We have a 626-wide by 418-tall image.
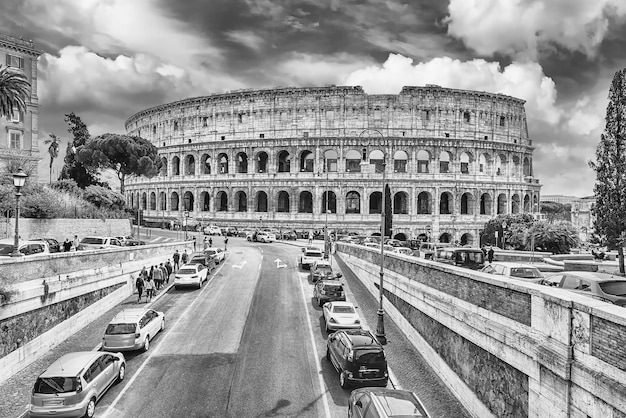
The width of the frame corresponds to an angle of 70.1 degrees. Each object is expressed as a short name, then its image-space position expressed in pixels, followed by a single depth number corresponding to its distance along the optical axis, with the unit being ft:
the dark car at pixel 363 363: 47.83
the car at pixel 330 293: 81.82
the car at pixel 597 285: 40.66
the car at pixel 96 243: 97.45
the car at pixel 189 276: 92.68
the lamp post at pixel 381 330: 64.34
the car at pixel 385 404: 33.91
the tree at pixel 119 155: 182.29
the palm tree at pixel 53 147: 271.49
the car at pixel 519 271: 61.82
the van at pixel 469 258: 78.64
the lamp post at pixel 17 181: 62.54
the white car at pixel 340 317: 65.51
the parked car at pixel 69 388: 40.09
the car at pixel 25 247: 73.87
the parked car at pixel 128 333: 56.54
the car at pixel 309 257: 117.29
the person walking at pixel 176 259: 115.96
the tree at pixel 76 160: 190.70
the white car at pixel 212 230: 214.48
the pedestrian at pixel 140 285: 84.02
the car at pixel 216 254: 121.49
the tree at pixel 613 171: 82.48
